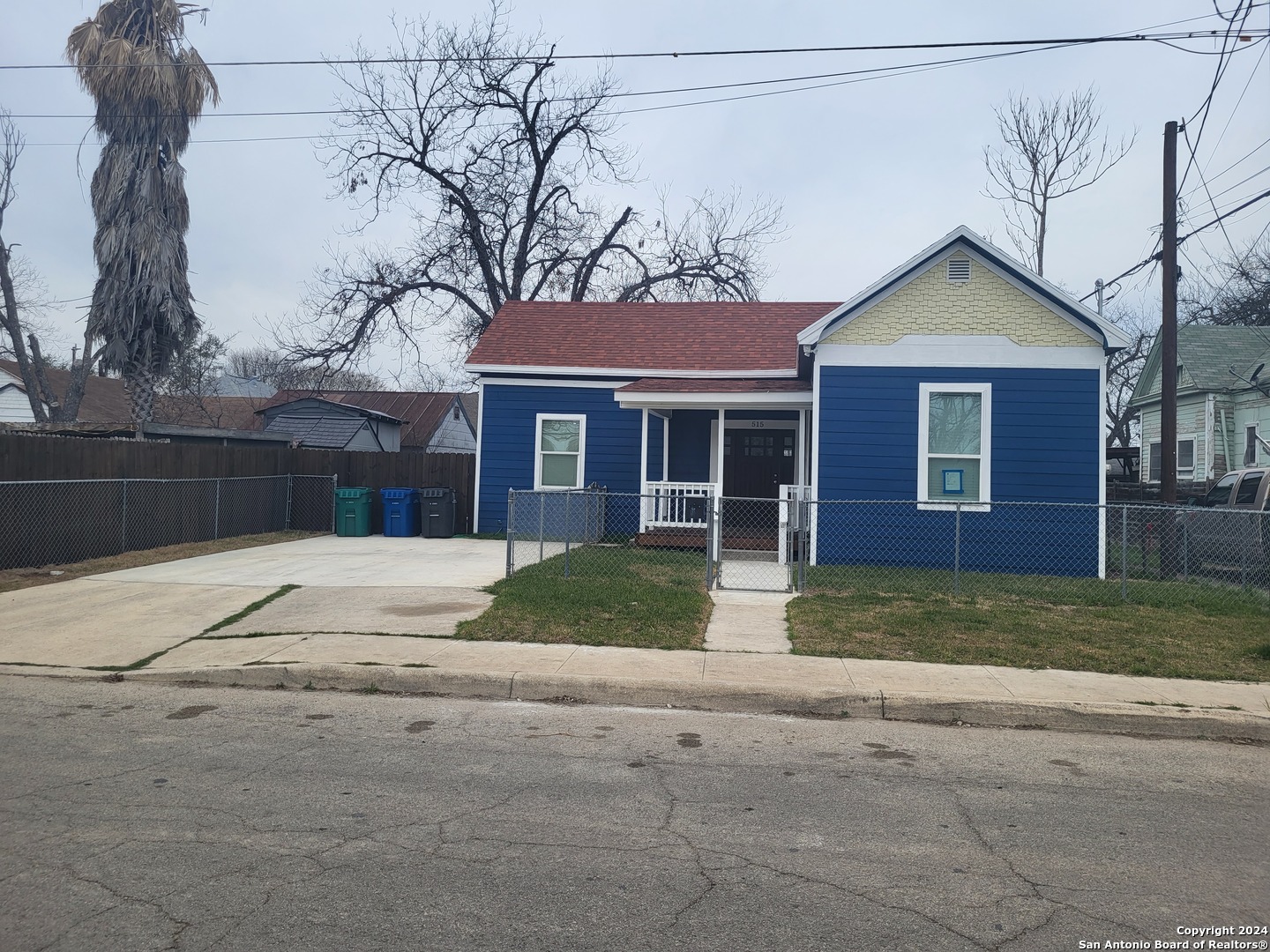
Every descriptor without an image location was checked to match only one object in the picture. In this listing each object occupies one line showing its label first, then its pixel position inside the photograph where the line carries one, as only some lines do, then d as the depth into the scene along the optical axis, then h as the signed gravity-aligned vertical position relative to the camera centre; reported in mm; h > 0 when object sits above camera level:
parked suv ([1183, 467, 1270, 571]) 13352 -459
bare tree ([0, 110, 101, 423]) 30250 +3955
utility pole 15062 +2528
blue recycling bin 20141 -550
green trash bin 20234 -560
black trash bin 19719 -527
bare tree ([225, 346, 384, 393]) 29391 +3544
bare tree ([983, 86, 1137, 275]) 32188 +11505
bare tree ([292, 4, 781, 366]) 30375 +8653
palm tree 21781 +7307
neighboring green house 26391 +2958
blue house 14711 +1371
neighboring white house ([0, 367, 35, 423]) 38000 +3090
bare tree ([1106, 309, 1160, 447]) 46344 +5788
